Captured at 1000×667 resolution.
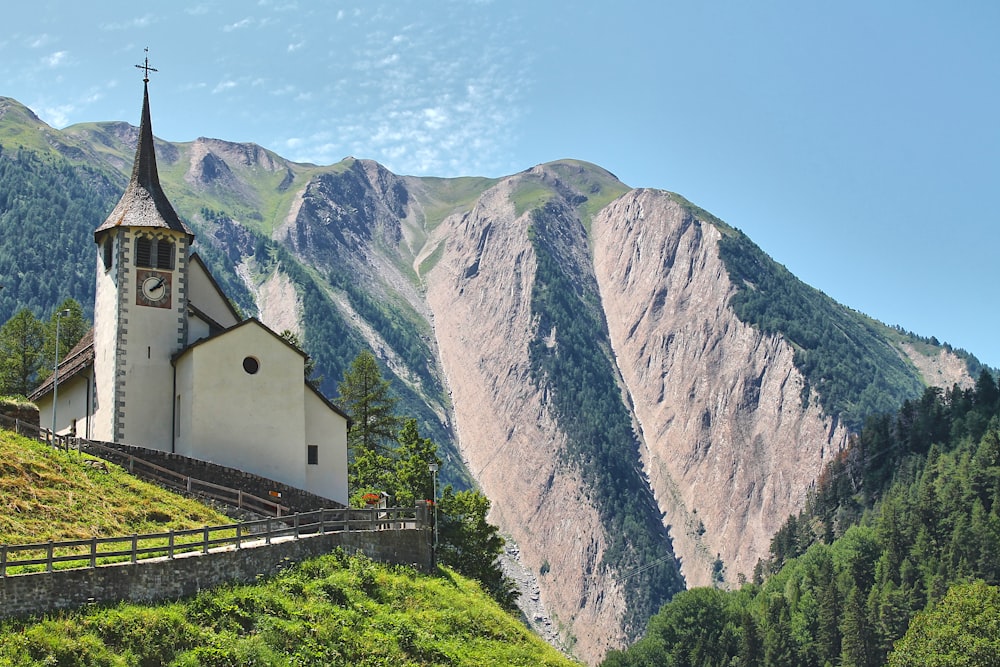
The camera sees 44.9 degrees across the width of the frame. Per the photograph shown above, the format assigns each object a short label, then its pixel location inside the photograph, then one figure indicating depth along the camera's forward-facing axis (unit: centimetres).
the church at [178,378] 5231
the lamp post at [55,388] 5444
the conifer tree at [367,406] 7656
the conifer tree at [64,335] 7956
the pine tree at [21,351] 7919
